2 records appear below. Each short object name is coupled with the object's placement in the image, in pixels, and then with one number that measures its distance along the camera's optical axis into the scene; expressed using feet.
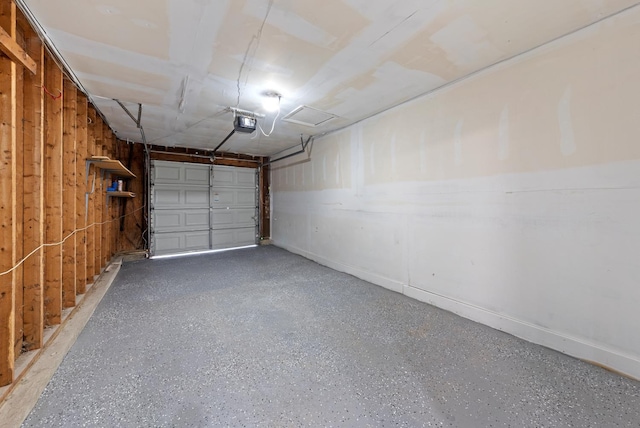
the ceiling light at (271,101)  9.70
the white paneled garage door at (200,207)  18.66
